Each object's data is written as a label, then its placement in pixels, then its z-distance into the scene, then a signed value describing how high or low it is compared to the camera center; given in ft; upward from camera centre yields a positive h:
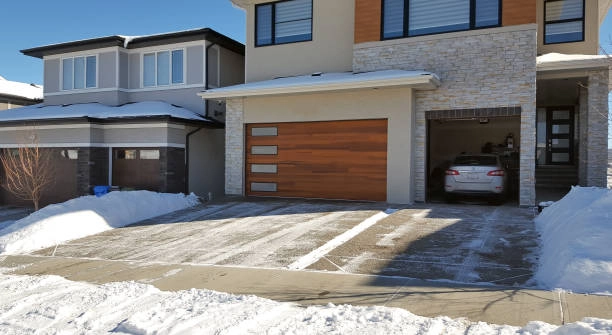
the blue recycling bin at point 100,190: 47.95 -3.11
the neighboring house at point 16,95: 74.49 +10.52
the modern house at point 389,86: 38.70 +6.79
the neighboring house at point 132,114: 51.09 +5.34
